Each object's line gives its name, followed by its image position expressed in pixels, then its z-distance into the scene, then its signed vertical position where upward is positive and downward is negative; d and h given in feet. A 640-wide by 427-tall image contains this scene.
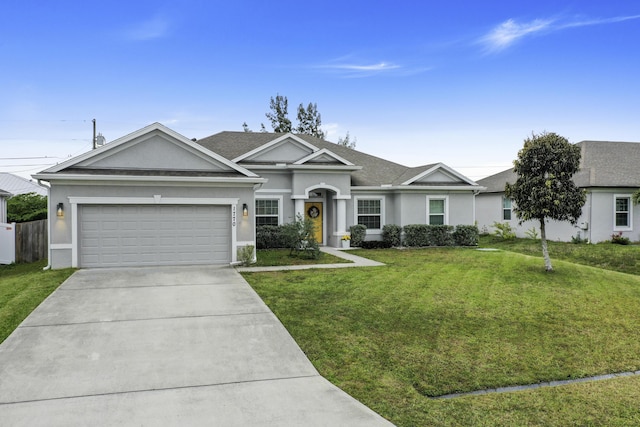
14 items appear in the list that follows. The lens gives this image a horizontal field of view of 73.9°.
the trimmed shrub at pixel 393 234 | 64.45 -3.16
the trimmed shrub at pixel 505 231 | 78.83 -3.46
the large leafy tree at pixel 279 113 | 132.77 +31.61
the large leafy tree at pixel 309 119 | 134.51 +29.95
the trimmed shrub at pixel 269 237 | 59.14 -3.26
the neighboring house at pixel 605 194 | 67.77 +2.92
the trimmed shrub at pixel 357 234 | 63.26 -3.07
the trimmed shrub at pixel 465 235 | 66.03 -3.52
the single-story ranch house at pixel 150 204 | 41.19 +1.04
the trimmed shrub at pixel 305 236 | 50.14 -2.67
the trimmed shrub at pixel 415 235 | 64.08 -3.31
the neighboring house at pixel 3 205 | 75.82 +1.78
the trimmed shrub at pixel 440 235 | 64.90 -3.37
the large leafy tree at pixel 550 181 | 40.01 +3.08
